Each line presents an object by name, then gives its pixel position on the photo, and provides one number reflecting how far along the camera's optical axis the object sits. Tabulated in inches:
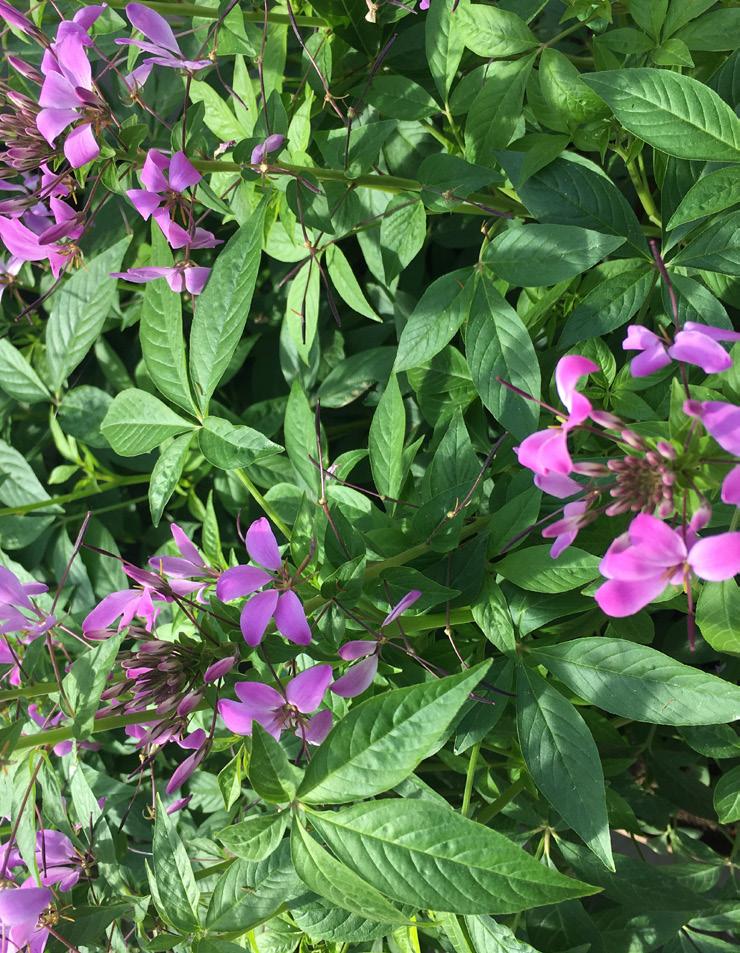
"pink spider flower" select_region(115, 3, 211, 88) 12.5
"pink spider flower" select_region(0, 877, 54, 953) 12.1
